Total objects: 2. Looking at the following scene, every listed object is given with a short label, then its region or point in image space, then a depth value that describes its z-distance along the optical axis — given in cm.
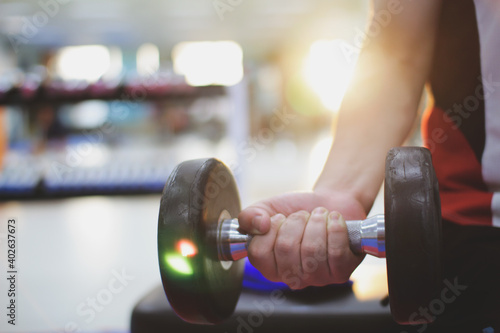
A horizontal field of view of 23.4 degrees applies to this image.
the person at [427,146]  108
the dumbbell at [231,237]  100
